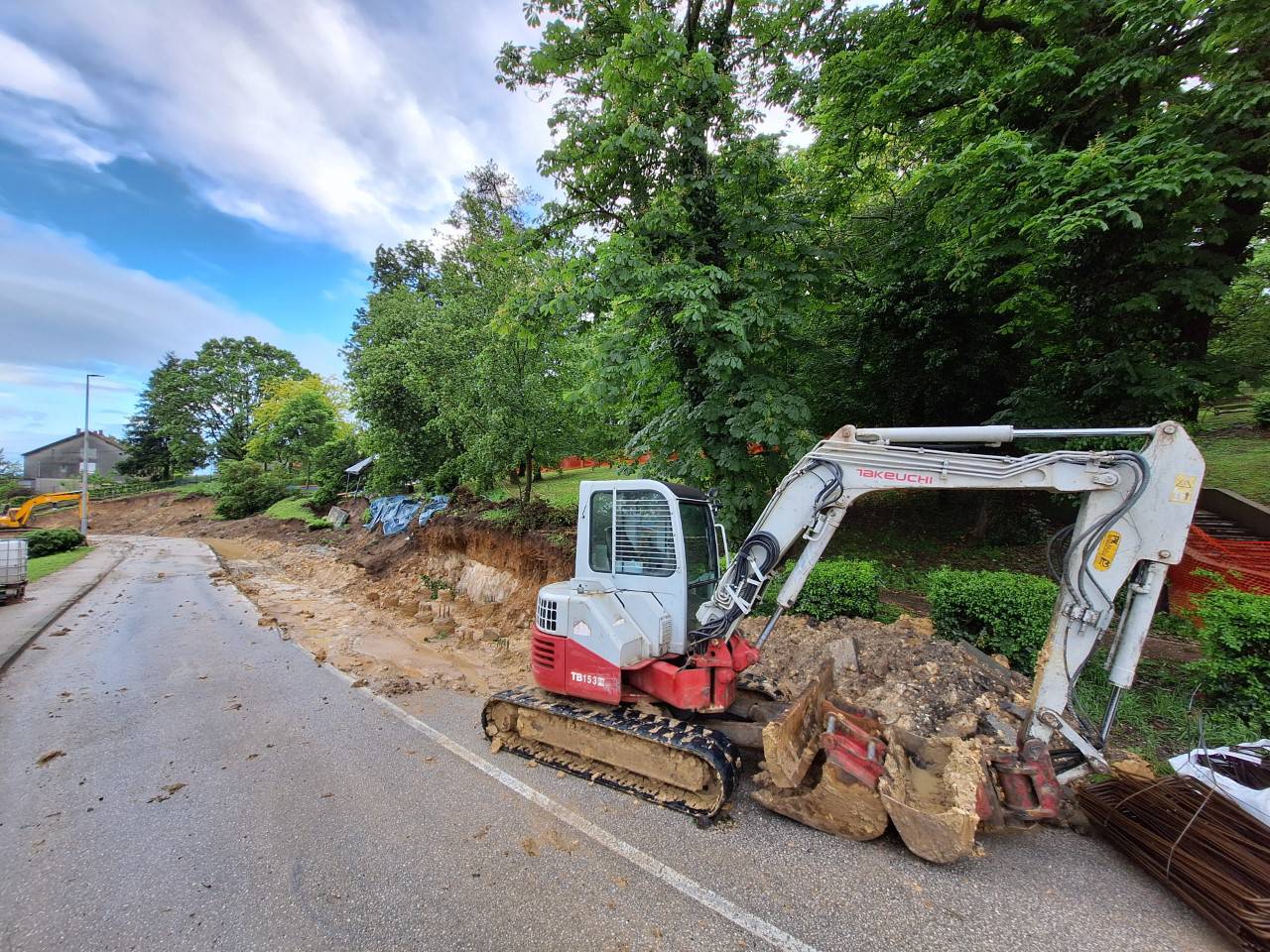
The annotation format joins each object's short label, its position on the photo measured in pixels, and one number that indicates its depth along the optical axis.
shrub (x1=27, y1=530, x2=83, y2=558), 19.39
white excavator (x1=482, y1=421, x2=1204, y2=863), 3.44
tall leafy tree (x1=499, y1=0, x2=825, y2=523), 7.64
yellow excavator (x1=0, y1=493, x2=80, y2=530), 24.44
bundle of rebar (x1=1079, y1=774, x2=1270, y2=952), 2.69
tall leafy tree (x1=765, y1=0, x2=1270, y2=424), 6.11
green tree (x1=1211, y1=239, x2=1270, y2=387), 7.61
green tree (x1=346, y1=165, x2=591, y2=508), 9.23
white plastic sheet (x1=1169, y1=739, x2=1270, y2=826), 2.95
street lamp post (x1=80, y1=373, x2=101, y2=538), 23.06
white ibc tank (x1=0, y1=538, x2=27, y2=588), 10.78
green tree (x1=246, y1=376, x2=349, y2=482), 35.81
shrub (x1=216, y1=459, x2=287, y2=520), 32.03
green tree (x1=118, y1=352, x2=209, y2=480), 45.59
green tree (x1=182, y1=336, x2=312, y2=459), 47.22
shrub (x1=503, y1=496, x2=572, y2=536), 11.57
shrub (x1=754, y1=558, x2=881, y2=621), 7.47
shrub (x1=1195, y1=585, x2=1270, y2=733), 4.56
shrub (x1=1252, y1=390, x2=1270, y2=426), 15.76
